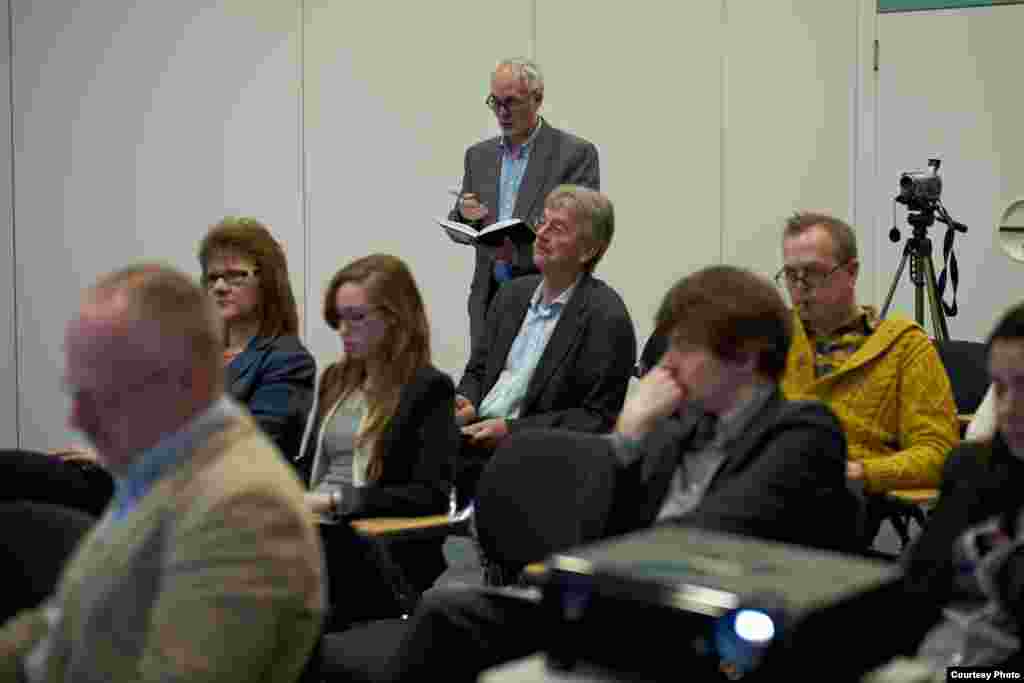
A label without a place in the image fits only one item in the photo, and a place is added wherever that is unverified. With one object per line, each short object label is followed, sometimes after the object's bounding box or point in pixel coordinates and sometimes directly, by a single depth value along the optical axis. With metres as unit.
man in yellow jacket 3.17
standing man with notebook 4.99
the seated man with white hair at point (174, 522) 1.50
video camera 4.72
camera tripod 4.72
